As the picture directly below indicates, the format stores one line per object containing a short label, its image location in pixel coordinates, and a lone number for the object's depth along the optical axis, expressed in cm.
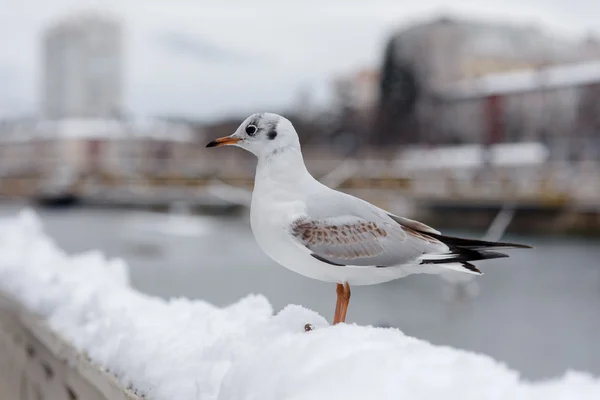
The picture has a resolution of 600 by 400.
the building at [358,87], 4266
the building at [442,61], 3444
